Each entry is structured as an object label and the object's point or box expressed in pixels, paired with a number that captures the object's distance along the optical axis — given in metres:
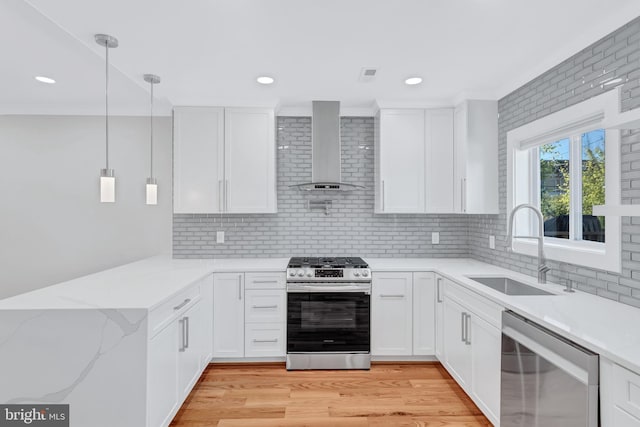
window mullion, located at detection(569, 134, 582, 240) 2.39
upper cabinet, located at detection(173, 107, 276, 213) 3.41
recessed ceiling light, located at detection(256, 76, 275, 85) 2.86
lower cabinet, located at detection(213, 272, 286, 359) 3.13
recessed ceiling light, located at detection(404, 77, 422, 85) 2.87
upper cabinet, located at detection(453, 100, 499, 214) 3.23
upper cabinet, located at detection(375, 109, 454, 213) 3.47
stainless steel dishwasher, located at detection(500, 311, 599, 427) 1.37
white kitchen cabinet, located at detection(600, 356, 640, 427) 1.18
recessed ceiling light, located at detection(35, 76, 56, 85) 2.89
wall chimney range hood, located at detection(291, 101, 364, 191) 3.52
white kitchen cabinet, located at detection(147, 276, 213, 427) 1.90
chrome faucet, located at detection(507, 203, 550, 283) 2.34
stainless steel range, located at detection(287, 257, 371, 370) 3.09
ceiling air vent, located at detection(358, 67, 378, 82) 2.66
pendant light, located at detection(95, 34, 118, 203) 2.14
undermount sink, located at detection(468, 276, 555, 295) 2.56
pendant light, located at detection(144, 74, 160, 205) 2.63
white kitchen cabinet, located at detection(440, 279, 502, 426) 2.10
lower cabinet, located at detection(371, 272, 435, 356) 3.15
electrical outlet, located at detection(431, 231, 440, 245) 3.81
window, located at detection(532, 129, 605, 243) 2.21
